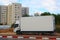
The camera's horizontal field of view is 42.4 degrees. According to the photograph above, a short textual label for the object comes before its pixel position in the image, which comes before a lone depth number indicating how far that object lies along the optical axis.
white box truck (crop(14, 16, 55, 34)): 13.21
